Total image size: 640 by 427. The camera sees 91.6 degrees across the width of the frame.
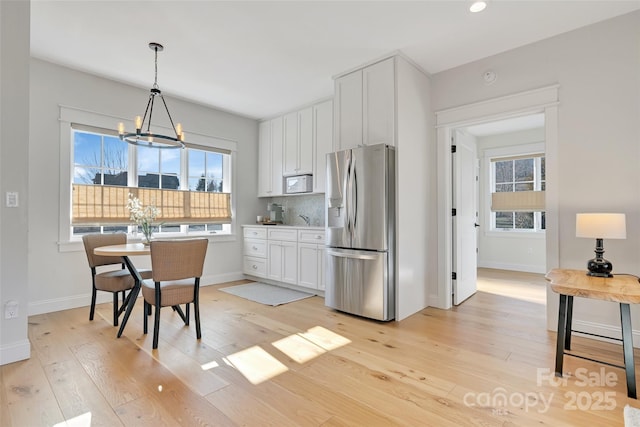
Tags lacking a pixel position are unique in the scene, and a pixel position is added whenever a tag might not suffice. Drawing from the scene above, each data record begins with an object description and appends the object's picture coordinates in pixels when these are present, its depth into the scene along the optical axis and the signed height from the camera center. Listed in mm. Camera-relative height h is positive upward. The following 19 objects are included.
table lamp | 2221 -113
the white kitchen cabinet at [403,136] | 3275 +876
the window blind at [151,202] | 3738 +127
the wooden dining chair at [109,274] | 3049 -610
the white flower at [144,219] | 3176 -57
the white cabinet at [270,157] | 5238 +985
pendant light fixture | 2883 +747
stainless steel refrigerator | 3180 -179
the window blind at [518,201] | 5969 +267
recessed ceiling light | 2465 +1679
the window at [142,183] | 3729 +436
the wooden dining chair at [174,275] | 2549 -524
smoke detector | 3309 +1476
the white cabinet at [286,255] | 4211 -606
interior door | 3789 -43
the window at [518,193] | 6094 +436
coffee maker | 5353 +17
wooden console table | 1859 -478
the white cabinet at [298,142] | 4762 +1133
